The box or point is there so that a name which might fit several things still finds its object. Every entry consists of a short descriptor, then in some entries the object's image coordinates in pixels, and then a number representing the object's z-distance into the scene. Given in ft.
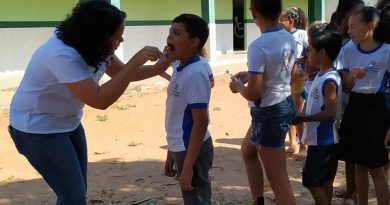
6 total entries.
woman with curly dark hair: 7.29
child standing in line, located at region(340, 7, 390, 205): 10.11
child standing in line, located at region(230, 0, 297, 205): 9.17
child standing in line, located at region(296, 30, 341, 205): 9.95
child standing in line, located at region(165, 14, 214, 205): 8.06
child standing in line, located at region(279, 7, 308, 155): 15.51
